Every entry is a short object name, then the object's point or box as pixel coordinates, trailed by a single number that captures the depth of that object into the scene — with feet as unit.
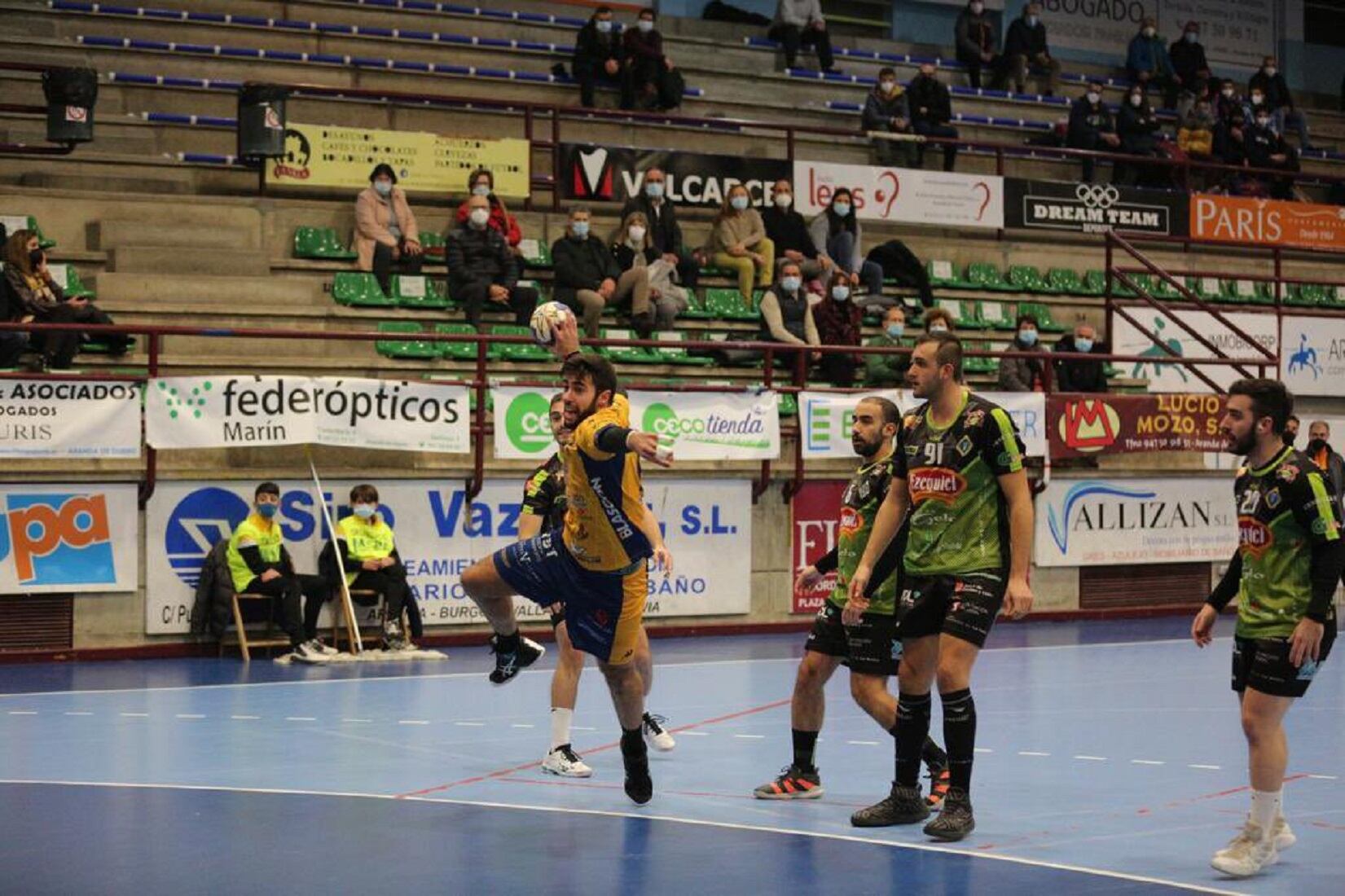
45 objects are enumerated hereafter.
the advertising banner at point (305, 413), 55.31
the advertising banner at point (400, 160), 70.79
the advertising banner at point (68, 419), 53.36
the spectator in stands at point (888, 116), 86.99
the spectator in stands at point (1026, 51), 104.32
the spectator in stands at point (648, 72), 85.20
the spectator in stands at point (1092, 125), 94.53
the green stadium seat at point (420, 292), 69.31
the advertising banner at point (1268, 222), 91.56
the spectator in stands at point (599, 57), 84.69
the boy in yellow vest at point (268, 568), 55.16
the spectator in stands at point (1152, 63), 106.42
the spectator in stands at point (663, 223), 73.82
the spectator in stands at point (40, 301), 56.75
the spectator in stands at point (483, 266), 67.82
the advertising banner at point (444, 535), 56.13
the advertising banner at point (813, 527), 66.13
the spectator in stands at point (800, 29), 97.86
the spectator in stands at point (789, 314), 70.33
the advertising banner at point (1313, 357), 82.58
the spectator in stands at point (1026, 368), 70.49
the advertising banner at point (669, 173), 77.00
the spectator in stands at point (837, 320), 71.82
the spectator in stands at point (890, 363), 69.36
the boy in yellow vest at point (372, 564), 56.85
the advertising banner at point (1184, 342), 78.95
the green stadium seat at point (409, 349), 65.62
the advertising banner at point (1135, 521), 70.69
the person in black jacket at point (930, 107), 89.81
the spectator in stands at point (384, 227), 68.90
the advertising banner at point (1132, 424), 69.67
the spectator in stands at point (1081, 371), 72.79
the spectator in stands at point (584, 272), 68.23
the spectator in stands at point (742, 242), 75.66
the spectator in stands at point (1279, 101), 107.86
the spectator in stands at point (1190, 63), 107.76
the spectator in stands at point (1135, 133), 96.53
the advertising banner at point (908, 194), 80.84
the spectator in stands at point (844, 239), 77.97
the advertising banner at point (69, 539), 54.19
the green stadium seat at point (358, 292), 68.69
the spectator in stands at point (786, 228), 77.15
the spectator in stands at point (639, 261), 70.08
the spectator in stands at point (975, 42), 103.55
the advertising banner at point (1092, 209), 87.10
